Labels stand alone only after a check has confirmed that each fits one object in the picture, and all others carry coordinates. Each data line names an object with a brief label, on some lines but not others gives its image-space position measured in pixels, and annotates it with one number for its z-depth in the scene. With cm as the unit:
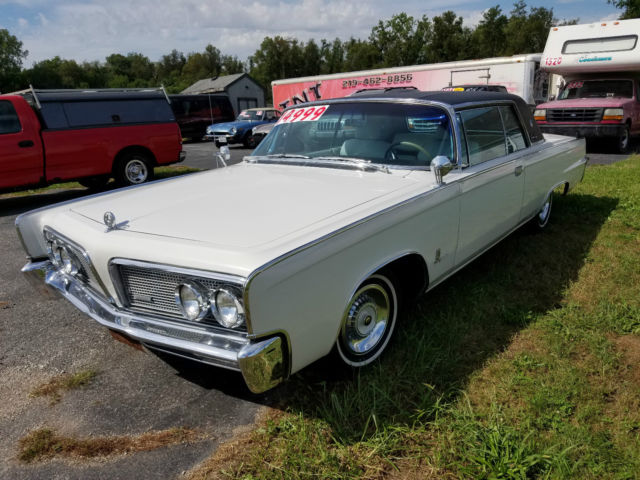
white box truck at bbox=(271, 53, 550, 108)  1406
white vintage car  200
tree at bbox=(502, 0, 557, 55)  5478
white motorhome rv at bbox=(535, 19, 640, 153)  1064
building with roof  4228
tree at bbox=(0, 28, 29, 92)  6631
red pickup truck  760
